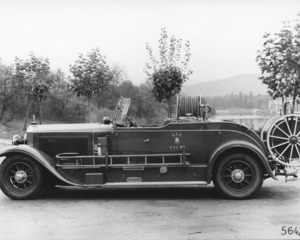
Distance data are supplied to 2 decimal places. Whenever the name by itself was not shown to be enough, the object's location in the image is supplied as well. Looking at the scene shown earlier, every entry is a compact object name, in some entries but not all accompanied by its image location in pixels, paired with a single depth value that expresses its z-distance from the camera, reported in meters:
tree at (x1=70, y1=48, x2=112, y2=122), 19.20
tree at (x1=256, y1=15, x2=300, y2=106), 13.31
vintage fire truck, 7.38
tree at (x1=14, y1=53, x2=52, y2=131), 24.11
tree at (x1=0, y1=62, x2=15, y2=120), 39.88
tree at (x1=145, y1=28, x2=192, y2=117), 17.41
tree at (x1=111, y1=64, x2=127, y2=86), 42.19
